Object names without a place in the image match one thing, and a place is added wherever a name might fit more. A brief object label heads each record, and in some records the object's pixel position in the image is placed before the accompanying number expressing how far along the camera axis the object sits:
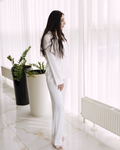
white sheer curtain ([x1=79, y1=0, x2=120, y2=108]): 2.17
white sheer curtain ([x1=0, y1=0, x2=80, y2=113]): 2.78
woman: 1.88
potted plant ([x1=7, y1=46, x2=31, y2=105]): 3.37
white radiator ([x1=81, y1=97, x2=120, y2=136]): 2.09
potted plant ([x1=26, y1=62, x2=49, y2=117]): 2.88
